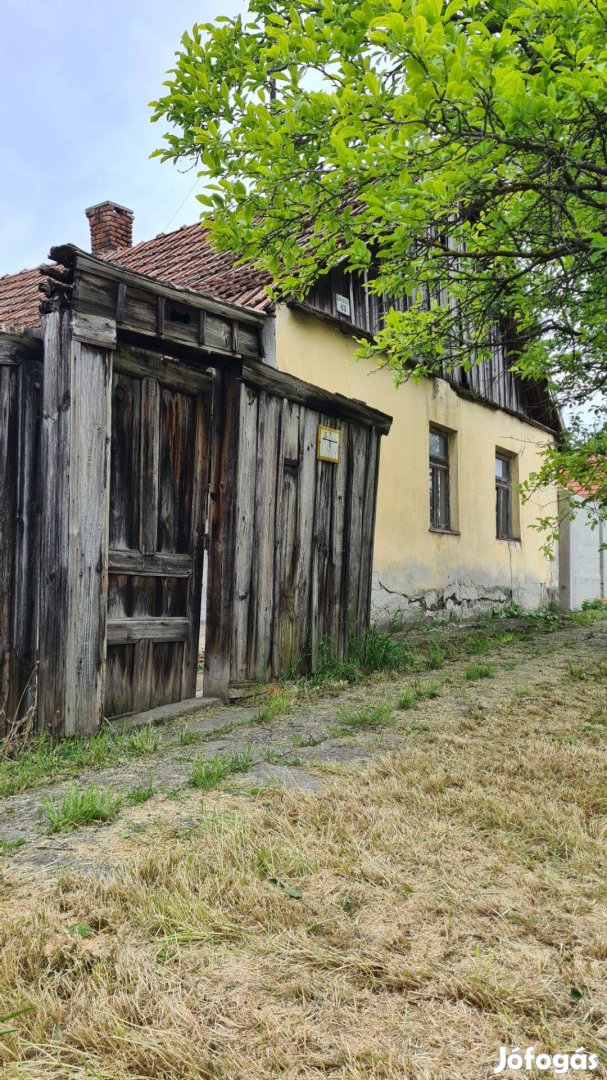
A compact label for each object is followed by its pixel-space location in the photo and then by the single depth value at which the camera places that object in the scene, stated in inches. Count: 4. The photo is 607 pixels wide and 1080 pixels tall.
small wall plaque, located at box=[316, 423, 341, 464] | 239.5
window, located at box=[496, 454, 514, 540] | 521.3
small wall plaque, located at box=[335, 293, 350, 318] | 331.3
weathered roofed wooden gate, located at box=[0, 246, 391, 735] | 155.0
